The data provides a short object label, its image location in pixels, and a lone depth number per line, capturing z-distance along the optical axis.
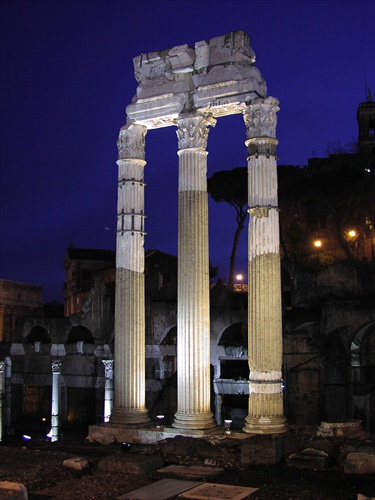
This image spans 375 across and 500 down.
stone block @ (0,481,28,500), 7.74
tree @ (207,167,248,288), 29.47
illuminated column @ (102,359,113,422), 22.41
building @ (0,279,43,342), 44.52
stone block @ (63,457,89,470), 10.23
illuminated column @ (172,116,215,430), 12.49
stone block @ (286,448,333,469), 9.92
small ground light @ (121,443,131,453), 11.84
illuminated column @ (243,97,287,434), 11.71
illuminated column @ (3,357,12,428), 25.82
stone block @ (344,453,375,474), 9.34
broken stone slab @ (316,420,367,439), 11.23
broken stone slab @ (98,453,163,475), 9.67
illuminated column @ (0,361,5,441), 21.94
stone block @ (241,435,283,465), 10.32
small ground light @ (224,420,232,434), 16.11
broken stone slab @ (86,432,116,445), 13.01
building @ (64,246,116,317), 50.00
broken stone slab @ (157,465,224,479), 9.59
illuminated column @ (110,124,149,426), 13.53
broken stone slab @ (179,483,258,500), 8.20
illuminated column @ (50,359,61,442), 23.30
